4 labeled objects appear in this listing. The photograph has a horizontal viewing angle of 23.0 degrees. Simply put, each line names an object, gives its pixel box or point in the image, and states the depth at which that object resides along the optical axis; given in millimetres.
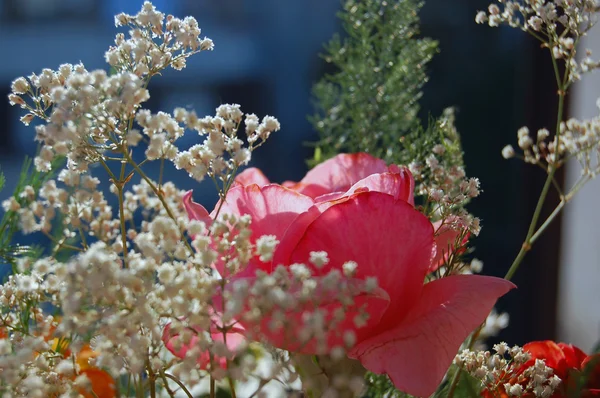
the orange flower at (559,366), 476
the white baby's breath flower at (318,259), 415
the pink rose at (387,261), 444
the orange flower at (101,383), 511
